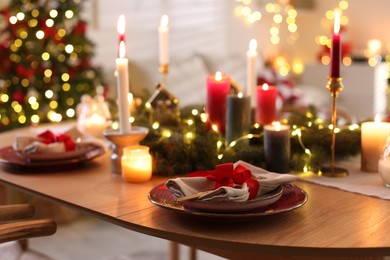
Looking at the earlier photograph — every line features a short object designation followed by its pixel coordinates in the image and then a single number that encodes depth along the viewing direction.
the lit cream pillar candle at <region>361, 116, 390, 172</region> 2.07
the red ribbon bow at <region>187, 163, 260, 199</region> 1.79
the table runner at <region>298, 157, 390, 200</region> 1.92
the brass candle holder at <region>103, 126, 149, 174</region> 2.11
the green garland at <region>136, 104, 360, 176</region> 2.09
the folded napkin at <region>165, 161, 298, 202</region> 1.70
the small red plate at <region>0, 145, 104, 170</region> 2.16
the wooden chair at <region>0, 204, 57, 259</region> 1.84
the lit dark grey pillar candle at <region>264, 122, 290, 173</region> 2.06
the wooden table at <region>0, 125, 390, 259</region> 1.60
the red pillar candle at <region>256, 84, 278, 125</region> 2.33
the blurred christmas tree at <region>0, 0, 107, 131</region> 4.08
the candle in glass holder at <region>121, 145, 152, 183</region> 2.02
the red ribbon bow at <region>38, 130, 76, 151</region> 2.23
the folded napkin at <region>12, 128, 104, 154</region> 2.19
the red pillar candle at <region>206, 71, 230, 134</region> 2.32
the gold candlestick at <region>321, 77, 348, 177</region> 2.03
